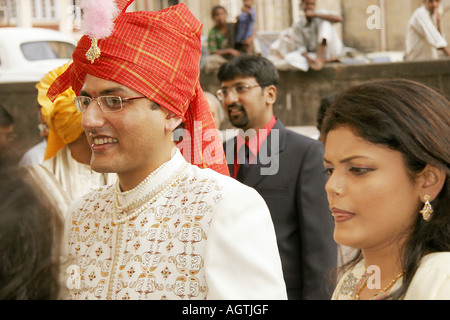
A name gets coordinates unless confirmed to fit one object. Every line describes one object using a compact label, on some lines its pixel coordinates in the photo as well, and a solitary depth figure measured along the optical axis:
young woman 1.75
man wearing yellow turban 3.54
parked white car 9.73
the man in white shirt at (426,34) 9.14
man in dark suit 3.19
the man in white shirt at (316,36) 8.34
